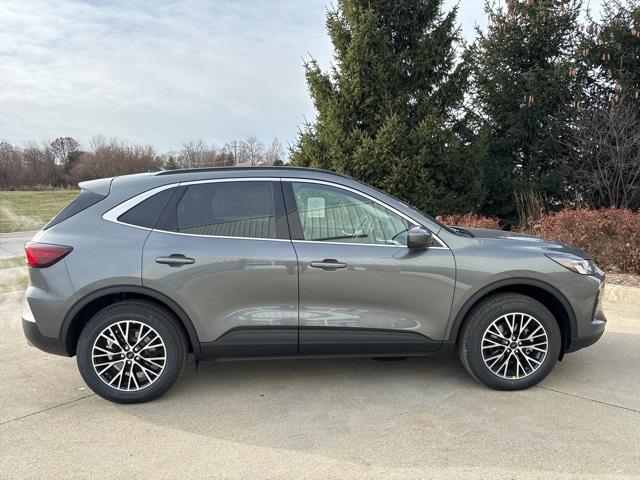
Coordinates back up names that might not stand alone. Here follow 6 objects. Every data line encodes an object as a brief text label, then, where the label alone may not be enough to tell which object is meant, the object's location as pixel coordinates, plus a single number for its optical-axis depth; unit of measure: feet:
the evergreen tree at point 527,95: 37.32
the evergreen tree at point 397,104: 30.01
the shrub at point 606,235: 21.95
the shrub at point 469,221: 26.99
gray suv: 11.76
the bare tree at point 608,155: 33.32
